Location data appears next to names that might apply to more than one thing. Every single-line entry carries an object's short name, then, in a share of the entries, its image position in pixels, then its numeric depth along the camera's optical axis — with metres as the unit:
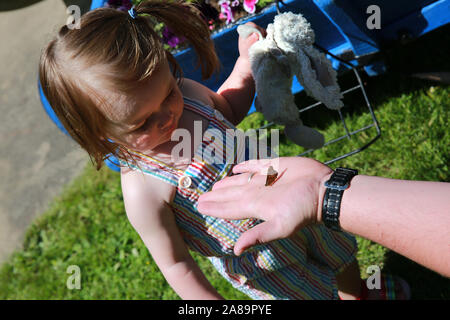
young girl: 1.18
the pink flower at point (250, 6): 2.16
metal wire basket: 2.23
